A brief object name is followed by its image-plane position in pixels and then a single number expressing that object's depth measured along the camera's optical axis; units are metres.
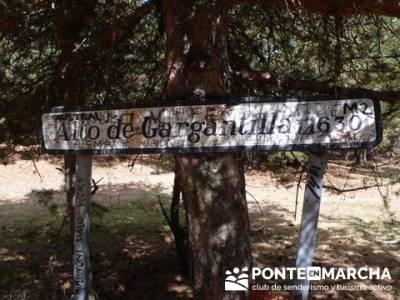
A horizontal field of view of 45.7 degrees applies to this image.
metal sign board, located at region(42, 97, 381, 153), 2.51
